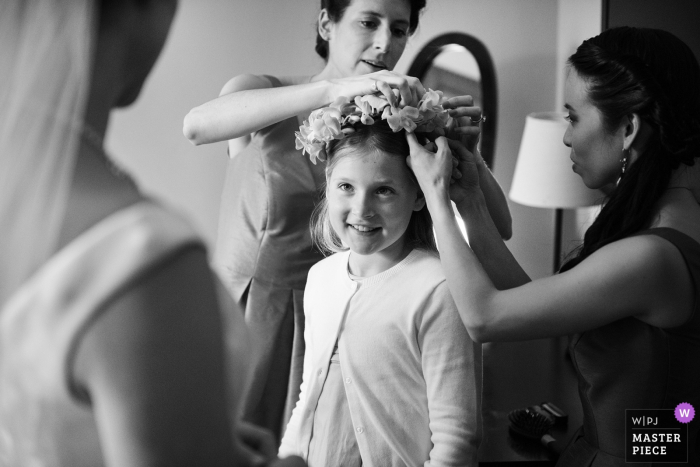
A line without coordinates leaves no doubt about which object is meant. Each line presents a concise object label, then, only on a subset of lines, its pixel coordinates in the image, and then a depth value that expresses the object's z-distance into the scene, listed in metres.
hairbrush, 1.45
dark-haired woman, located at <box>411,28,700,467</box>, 0.97
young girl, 1.05
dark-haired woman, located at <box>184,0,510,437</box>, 1.34
